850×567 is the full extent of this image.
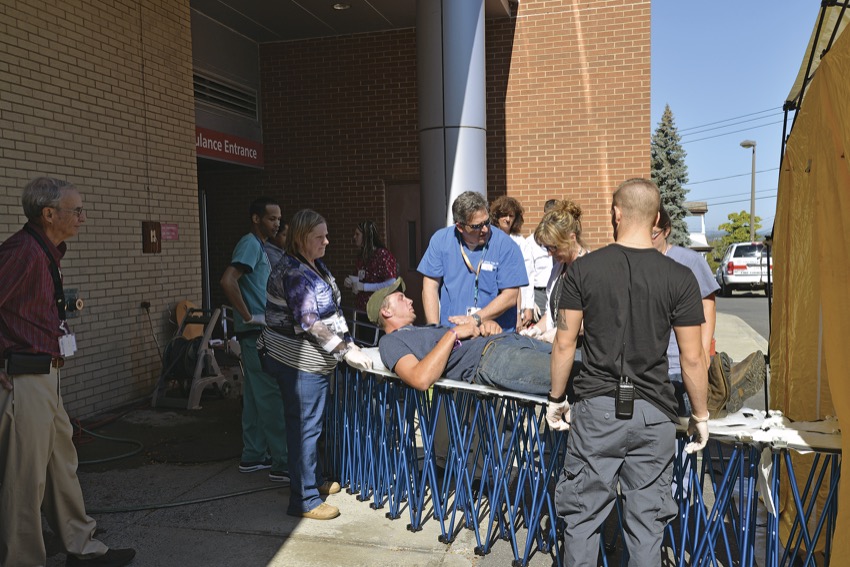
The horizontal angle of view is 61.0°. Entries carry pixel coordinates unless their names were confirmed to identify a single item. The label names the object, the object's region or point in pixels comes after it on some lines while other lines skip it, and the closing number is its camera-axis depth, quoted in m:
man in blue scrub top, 4.88
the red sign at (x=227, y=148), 10.08
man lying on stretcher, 3.60
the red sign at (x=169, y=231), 7.90
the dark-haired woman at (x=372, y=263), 8.01
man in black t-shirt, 2.85
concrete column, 6.83
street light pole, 36.44
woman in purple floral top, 4.13
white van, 24.52
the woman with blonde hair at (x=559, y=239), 4.53
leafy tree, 43.66
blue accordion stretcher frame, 2.99
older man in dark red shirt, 3.38
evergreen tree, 43.34
